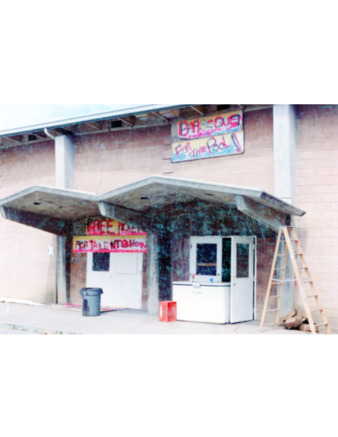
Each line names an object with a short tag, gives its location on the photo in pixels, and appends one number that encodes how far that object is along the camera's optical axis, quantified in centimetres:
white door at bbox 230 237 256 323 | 1195
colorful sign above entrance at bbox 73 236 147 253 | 1478
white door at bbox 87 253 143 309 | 1488
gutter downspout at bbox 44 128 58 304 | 1605
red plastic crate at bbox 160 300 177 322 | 1213
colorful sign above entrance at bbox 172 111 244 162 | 1316
